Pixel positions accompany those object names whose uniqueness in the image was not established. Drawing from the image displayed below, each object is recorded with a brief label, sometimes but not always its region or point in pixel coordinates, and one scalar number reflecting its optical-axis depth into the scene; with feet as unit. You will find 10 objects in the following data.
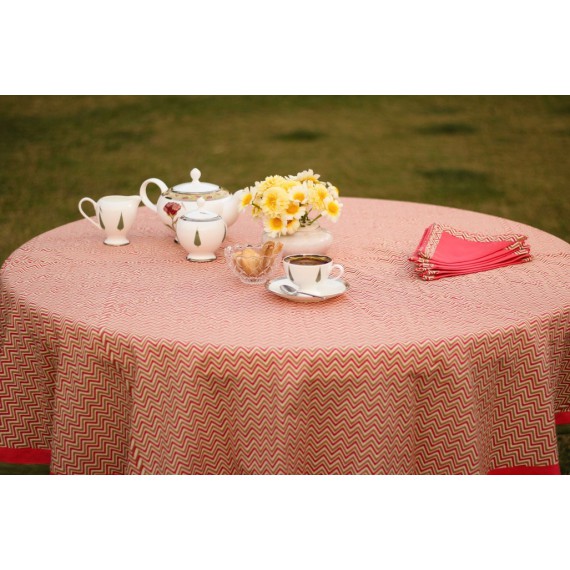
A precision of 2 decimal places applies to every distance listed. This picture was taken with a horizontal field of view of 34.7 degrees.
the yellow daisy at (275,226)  9.36
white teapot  10.18
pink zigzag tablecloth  7.50
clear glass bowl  8.87
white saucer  8.35
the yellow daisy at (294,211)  9.33
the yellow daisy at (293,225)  9.37
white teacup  8.42
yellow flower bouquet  9.28
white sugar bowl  9.58
